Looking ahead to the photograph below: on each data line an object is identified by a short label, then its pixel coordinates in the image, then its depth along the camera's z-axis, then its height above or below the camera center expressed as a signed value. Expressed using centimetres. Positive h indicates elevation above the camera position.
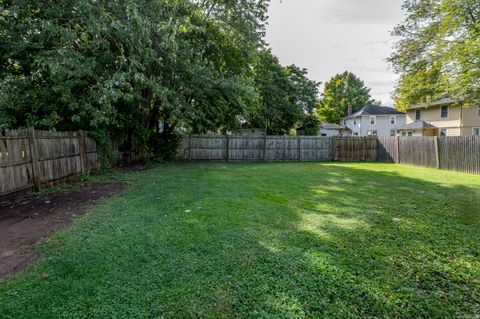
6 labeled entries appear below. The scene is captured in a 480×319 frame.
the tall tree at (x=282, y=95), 2061 +339
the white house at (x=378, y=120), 2988 +121
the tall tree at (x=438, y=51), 1184 +396
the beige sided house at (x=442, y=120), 1900 +59
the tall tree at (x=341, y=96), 3991 +557
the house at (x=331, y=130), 3236 +39
